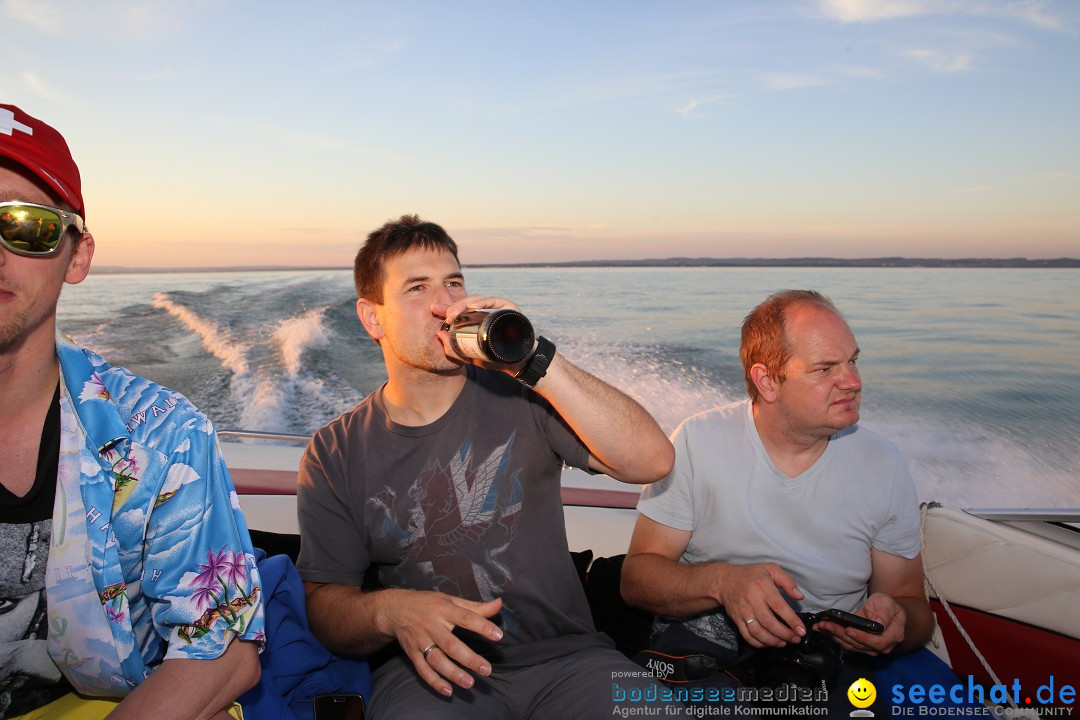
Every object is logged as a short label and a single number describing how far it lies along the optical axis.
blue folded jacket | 1.46
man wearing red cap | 0.99
